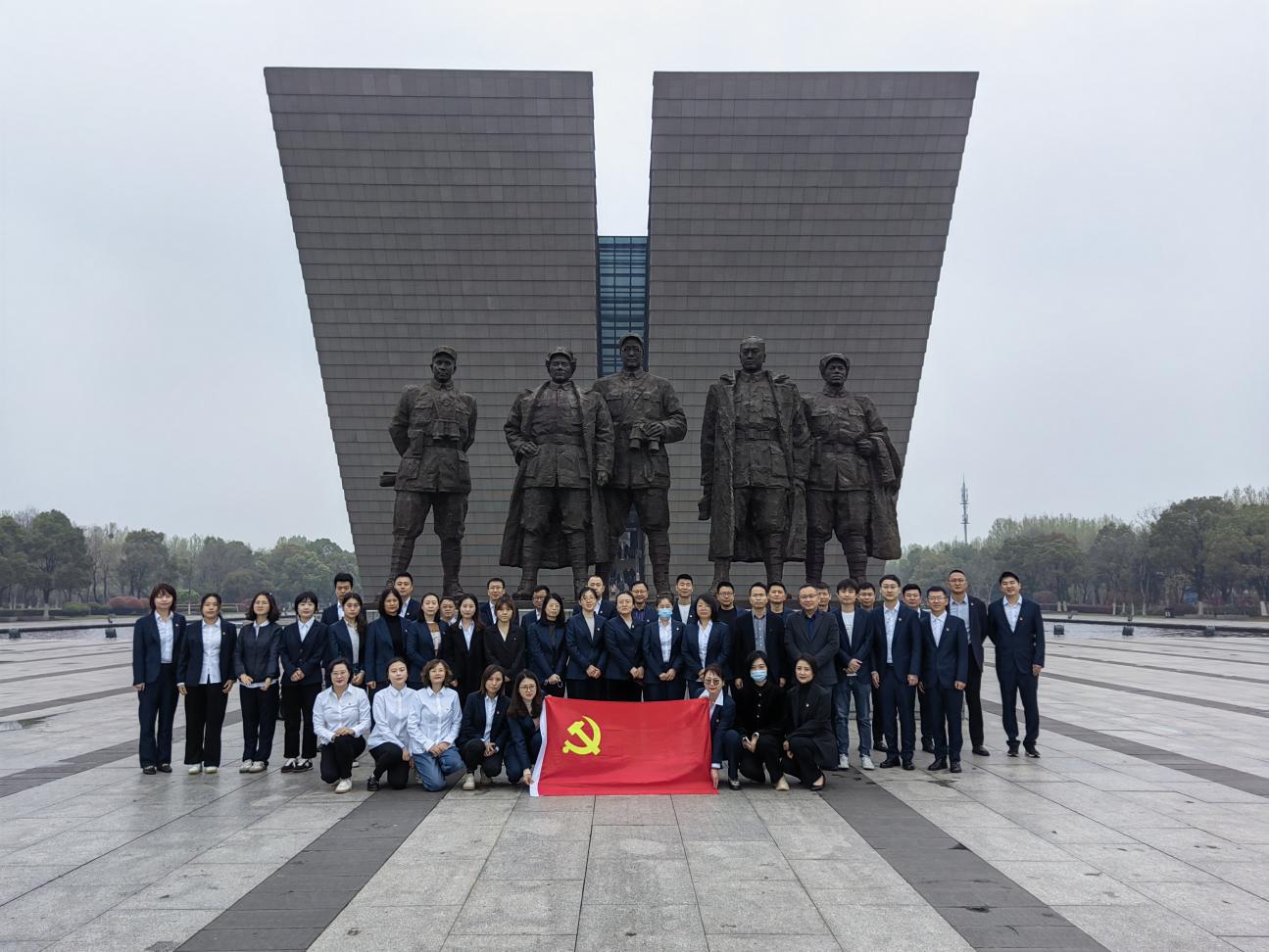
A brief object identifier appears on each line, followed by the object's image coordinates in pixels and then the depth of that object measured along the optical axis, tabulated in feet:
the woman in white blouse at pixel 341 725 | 22.62
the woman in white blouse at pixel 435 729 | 22.63
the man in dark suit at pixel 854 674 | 26.00
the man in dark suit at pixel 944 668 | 25.72
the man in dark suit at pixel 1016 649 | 27.02
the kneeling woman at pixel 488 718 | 23.41
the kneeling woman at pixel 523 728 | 22.86
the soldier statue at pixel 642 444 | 36.22
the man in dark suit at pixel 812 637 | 24.54
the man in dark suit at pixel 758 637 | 25.08
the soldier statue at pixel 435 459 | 39.17
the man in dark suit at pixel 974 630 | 27.43
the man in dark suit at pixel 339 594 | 27.55
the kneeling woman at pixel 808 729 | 22.44
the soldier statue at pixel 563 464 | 35.88
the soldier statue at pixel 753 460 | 35.60
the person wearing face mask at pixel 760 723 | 22.86
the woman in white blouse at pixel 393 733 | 22.62
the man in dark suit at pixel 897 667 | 25.91
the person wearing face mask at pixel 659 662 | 25.46
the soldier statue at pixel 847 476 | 38.78
